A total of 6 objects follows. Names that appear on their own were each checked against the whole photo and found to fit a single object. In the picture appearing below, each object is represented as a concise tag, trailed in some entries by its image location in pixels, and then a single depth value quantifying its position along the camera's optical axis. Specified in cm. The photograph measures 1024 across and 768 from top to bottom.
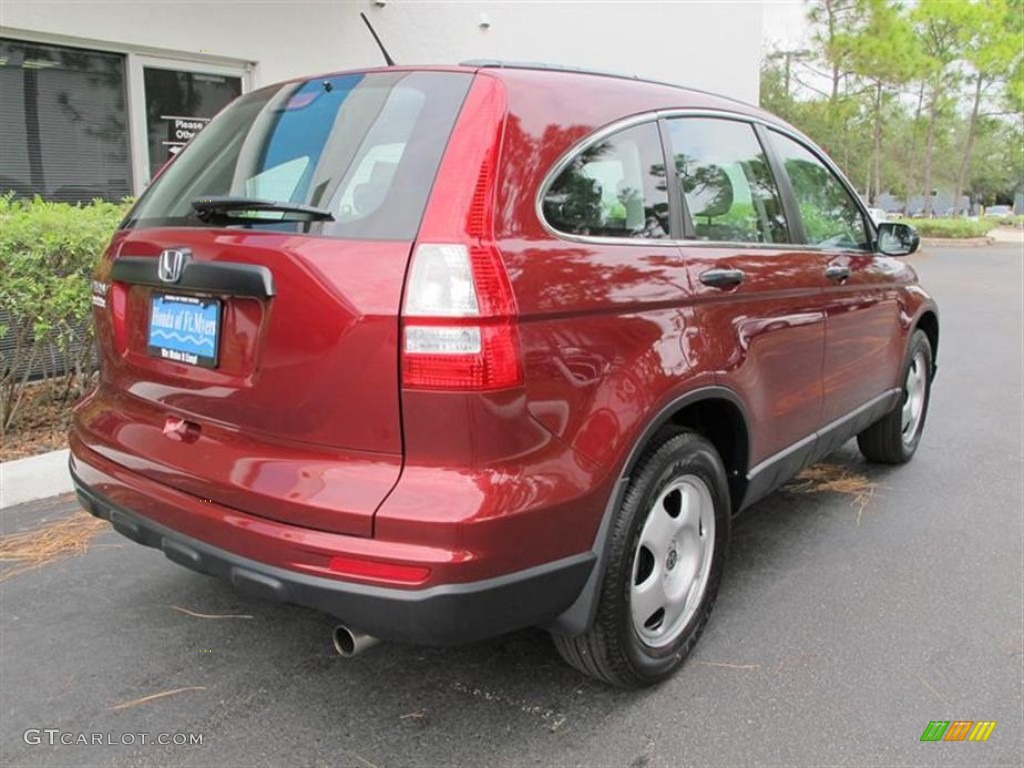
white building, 689
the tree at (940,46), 2569
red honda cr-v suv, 200
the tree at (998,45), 2628
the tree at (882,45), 2439
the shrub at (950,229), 2731
